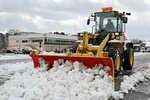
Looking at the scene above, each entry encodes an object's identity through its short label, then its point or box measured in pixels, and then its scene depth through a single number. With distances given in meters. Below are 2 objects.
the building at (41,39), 48.24
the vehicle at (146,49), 36.79
